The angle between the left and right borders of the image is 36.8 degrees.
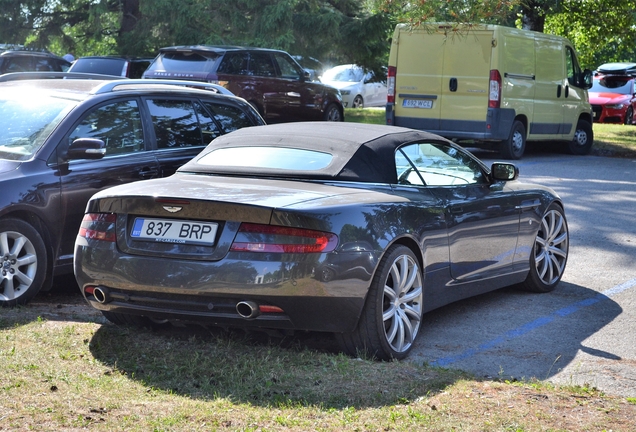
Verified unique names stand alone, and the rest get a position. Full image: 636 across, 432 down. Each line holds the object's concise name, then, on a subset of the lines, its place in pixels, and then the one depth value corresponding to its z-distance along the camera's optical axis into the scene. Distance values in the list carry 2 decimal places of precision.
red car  31.31
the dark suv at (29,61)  22.19
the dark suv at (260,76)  17.78
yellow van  16.72
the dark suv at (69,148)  6.69
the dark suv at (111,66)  21.41
